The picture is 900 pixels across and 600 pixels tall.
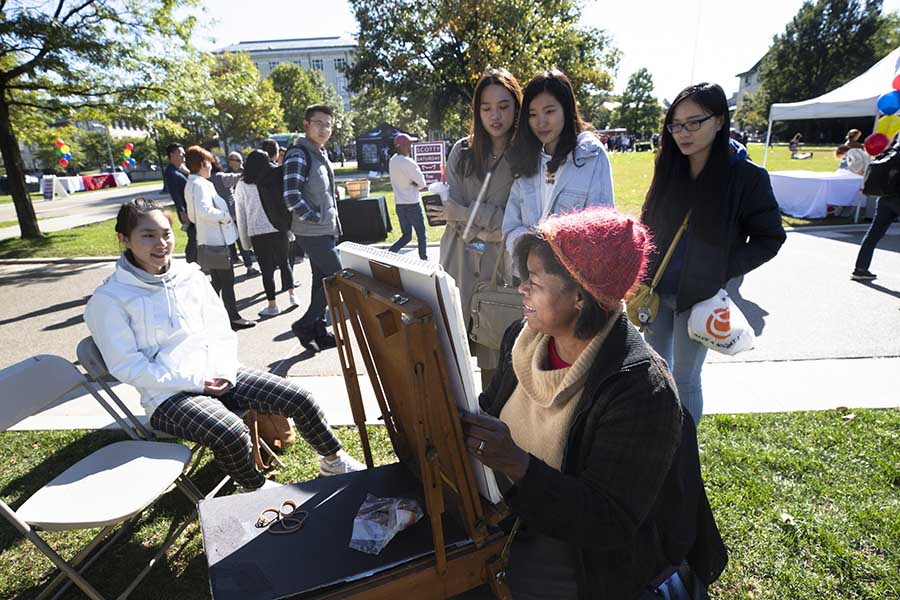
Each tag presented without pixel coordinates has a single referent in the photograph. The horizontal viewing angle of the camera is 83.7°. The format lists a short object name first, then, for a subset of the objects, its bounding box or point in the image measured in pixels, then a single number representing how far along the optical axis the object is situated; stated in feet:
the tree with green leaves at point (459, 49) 73.36
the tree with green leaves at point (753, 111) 190.81
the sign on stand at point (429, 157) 36.45
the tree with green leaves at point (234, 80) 40.34
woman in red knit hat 4.04
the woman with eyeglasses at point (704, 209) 7.55
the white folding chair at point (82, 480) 6.39
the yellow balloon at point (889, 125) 26.96
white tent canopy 31.09
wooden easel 3.62
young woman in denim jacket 8.73
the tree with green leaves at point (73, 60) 31.81
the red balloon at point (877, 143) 26.09
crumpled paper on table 4.53
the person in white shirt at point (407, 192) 26.23
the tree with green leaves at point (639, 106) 246.68
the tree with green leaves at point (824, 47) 163.52
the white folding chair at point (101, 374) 8.11
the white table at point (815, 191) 32.40
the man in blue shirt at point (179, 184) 23.16
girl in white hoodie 7.83
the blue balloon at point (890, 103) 26.73
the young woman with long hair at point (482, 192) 9.30
